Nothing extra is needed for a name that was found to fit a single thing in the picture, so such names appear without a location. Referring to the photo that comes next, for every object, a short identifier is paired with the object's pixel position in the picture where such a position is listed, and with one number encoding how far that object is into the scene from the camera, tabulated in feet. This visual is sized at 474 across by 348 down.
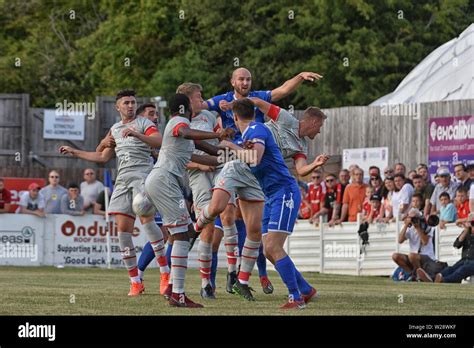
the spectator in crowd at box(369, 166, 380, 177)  92.68
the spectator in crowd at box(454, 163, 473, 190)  83.71
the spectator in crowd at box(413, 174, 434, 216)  86.53
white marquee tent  123.95
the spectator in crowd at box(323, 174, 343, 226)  97.09
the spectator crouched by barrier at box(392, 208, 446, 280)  83.25
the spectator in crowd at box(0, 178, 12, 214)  100.83
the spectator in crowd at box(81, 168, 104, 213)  104.78
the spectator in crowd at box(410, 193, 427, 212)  86.17
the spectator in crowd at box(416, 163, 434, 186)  88.15
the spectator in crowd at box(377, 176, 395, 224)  90.89
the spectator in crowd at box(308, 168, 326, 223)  98.48
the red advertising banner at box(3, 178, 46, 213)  120.88
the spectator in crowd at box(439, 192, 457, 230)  84.79
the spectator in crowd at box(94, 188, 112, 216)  102.24
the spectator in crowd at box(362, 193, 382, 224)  92.89
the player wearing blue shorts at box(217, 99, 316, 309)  50.16
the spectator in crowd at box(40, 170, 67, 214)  102.83
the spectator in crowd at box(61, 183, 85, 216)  102.63
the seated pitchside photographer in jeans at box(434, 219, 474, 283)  79.82
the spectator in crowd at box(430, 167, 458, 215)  85.61
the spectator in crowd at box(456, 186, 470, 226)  83.15
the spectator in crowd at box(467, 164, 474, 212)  80.68
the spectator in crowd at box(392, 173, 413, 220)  89.56
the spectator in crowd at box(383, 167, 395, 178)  92.33
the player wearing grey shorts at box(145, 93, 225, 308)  51.26
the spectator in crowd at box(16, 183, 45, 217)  101.55
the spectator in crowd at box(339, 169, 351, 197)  96.89
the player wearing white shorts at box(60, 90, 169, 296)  57.62
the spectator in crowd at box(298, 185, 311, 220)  100.94
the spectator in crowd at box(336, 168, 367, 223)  94.84
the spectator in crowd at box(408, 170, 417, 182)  89.54
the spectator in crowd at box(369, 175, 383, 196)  92.52
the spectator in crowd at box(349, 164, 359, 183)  94.83
